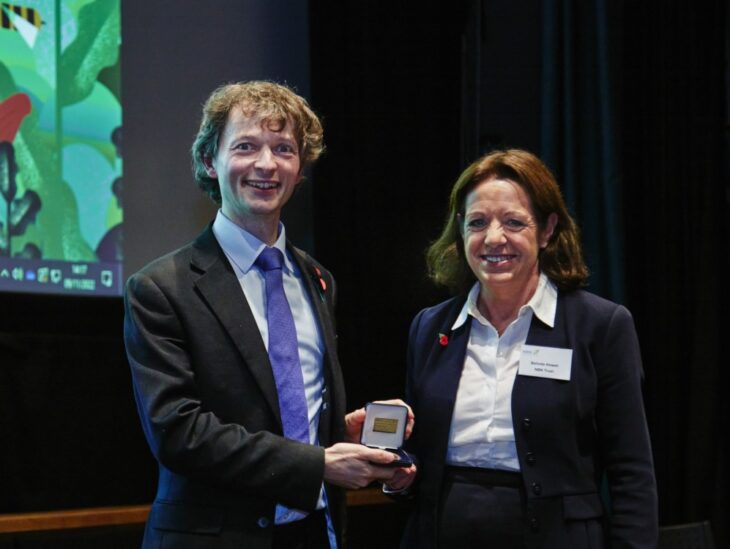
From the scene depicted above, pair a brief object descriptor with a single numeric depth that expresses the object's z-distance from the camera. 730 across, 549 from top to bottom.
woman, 2.42
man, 2.20
